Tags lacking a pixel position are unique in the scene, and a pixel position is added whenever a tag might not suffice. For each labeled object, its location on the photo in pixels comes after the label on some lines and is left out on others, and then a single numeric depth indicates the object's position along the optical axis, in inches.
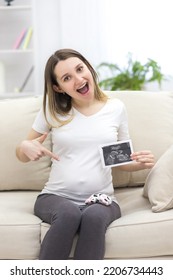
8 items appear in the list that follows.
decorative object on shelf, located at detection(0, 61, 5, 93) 163.5
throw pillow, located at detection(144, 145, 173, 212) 70.2
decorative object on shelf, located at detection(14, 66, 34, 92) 170.9
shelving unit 174.6
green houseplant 154.4
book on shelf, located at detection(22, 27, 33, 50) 167.9
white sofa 65.5
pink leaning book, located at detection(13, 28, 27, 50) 169.0
